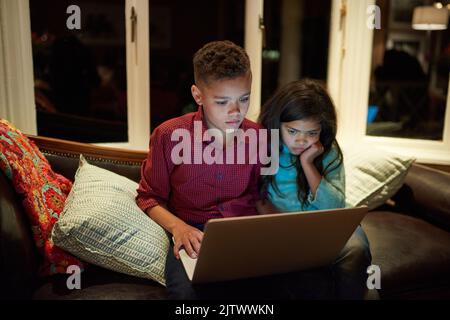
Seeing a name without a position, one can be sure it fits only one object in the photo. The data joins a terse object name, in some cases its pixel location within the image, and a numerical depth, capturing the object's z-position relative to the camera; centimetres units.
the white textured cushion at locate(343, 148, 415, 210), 195
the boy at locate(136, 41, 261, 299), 135
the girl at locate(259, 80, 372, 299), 150
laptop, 99
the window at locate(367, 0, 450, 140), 261
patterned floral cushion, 129
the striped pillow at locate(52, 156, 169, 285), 126
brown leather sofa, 117
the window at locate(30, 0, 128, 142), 229
